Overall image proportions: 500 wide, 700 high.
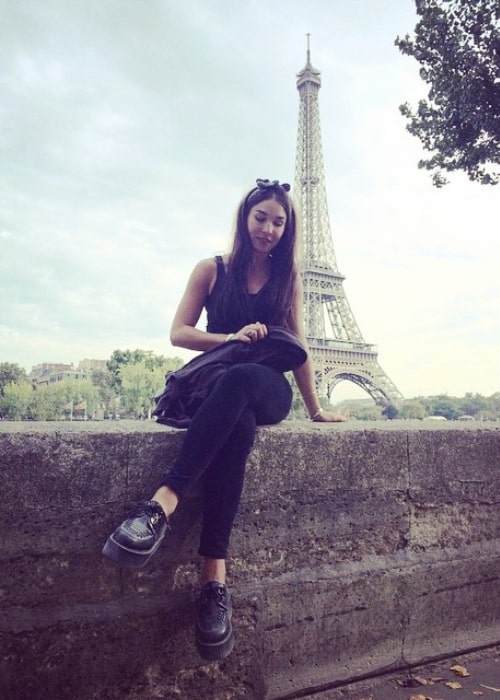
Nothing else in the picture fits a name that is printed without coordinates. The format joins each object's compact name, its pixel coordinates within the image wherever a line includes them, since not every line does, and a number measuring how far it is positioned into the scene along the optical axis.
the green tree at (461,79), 7.80
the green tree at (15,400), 54.12
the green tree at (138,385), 54.75
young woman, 1.97
